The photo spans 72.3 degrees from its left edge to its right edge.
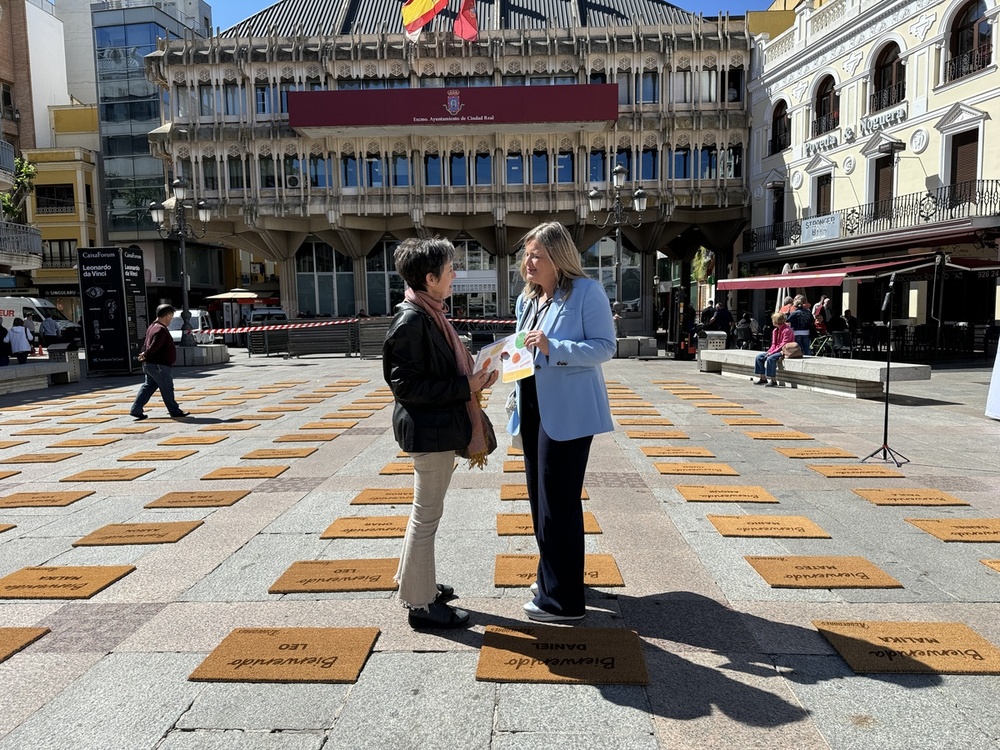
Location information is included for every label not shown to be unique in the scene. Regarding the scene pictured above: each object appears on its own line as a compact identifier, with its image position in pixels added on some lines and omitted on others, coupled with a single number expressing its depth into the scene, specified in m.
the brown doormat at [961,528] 4.55
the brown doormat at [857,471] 6.31
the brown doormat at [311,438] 8.62
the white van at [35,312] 28.70
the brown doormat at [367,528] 4.80
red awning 18.80
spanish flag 29.92
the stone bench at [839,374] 10.55
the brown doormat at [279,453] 7.68
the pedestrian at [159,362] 10.09
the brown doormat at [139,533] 4.77
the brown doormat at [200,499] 5.68
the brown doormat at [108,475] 6.69
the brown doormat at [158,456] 7.65
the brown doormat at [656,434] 8.34
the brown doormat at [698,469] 6.51
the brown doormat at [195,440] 8.56
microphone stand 6.47
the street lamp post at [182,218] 20.33
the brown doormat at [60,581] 3.85
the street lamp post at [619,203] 20.38
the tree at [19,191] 32.91
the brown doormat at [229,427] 9.49
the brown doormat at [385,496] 5.64
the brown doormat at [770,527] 4.71
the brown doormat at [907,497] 5.42
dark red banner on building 31.62
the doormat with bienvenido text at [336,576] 3.87
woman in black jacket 3.14
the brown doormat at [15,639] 3.17
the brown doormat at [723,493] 5.58
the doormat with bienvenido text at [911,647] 2.91
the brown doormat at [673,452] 7.32
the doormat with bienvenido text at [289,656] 2.92
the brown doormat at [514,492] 5.71
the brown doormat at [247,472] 6.70
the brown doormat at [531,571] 3.92
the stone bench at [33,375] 14.53
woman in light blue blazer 3.16
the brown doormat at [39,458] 7.63
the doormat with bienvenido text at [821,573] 3.83
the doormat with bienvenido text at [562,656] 2.89
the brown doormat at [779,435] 8.23
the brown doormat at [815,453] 7.18
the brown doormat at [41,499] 5.78
